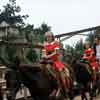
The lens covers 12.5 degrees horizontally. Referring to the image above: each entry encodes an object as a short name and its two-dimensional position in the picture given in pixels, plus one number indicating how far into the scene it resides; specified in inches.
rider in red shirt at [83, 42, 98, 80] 622.2
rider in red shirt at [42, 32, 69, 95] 415.5
